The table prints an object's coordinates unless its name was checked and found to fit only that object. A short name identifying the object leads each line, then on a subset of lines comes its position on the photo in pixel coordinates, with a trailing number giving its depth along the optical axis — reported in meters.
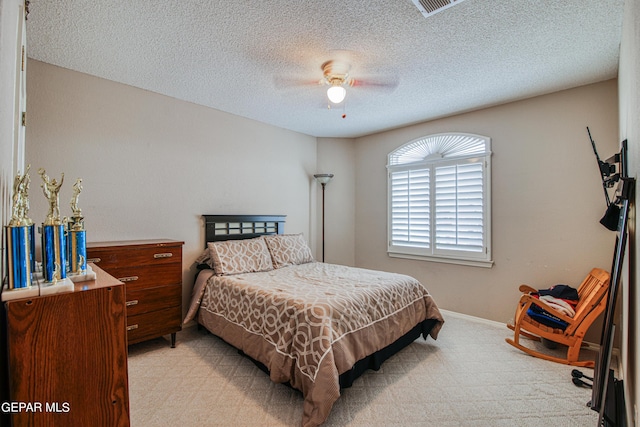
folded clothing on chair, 2.59
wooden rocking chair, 2.41
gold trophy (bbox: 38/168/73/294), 1.05
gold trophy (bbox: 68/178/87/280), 1.25
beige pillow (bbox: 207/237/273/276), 3.10
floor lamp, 4.51
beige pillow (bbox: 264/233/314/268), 3.59
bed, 1.93
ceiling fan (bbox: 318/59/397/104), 2.47
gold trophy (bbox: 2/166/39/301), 0.92
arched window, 3.53
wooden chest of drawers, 2.48
